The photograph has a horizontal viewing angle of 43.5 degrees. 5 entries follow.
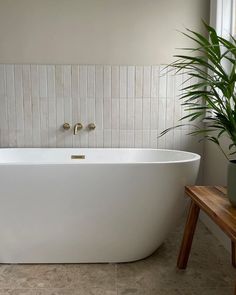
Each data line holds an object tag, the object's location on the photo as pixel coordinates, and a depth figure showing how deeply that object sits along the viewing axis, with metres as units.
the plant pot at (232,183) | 1.38
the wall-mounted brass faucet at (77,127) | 2.53
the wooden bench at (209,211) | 1.21
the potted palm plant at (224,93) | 1.30
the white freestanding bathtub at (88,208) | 1.65
